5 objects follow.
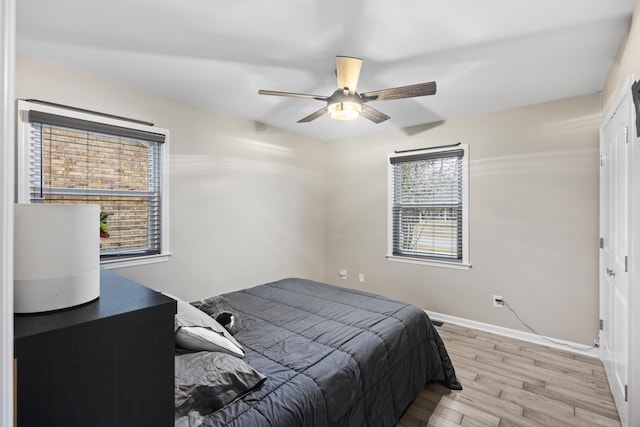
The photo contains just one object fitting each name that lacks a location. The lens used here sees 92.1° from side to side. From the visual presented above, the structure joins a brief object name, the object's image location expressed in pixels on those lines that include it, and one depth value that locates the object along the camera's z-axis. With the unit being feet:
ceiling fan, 6.84
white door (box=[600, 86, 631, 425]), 6.27
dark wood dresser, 2.05
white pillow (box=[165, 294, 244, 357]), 4.67
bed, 4.25
